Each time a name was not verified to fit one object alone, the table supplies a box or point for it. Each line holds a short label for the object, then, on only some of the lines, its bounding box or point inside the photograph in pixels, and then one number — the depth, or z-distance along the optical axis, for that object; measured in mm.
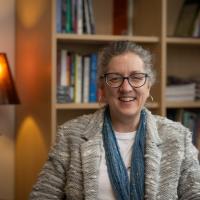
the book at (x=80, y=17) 2188
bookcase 2141
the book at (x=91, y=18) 2215
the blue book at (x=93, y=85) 2236
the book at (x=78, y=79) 2211
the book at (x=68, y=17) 2180
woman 1526
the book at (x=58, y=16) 2150
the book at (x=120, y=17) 2445
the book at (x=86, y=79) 2227
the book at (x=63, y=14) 2176
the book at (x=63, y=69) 2198
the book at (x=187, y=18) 2436
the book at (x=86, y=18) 2205
